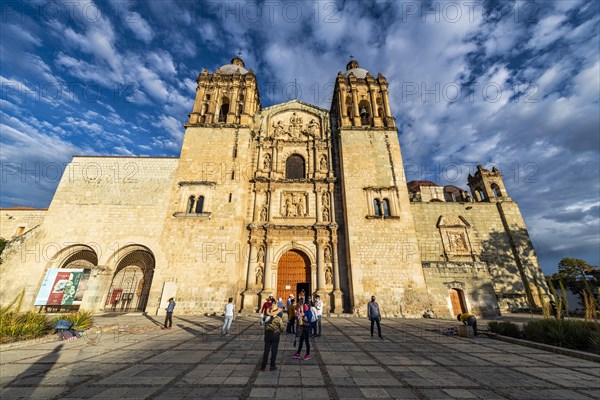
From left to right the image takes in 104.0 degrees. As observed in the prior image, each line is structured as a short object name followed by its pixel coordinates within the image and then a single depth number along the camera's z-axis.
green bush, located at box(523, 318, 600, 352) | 6.74
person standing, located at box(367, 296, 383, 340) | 8.27
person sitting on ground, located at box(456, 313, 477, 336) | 8.77
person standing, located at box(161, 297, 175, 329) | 9.48
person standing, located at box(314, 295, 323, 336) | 8.31
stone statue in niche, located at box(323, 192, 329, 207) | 17.79
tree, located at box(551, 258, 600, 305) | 21.25
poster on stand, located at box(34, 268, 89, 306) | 13.46
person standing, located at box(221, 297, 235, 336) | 8.25
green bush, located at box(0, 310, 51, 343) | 6.65
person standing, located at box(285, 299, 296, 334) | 8.16
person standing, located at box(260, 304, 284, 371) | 4.69
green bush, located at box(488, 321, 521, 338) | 8.51
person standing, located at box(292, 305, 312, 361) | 5.42
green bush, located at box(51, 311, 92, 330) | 8.12
